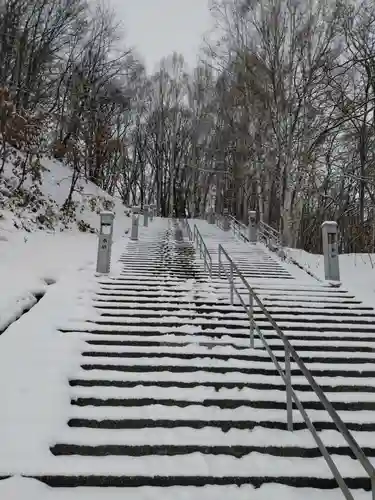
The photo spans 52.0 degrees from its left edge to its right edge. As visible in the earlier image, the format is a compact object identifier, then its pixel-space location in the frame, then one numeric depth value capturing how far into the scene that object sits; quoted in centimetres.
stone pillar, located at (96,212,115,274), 791
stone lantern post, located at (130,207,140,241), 1403
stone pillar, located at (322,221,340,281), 820
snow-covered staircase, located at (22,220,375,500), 298
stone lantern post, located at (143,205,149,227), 1952
